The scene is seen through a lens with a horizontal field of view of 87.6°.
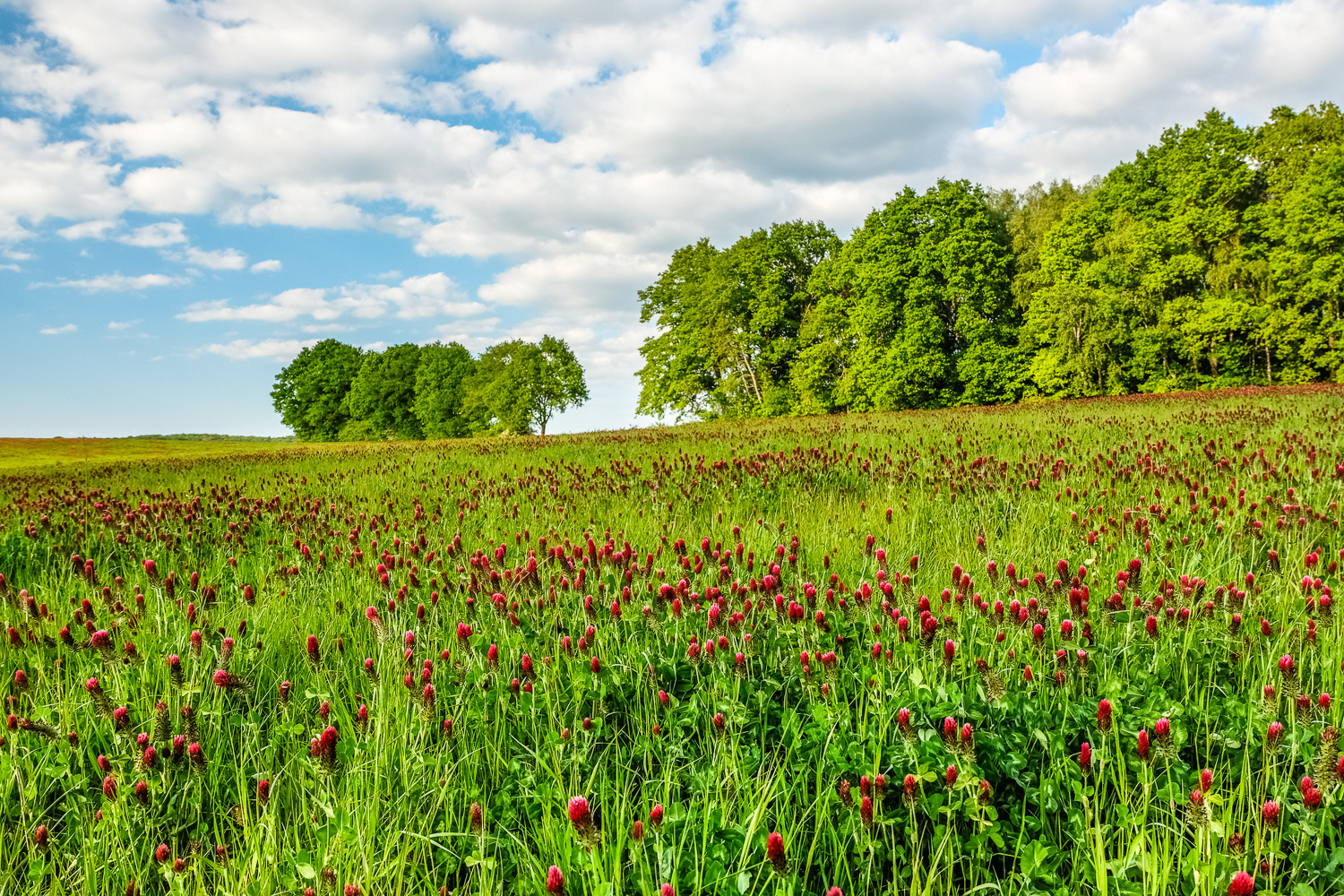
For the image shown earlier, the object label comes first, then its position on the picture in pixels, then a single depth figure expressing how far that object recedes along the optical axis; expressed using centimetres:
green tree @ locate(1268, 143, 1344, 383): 3756
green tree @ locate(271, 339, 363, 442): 8044
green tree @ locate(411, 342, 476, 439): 7369
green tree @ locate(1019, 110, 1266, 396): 3972
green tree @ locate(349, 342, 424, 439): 7688
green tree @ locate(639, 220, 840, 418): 5053
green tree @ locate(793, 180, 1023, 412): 4356
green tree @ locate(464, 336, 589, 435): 6800
